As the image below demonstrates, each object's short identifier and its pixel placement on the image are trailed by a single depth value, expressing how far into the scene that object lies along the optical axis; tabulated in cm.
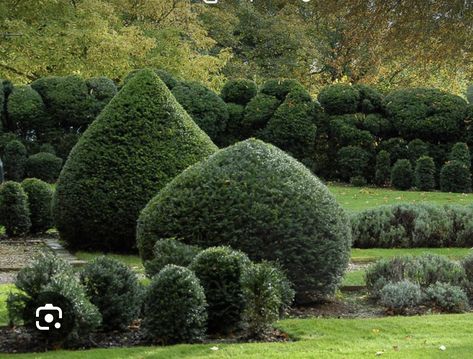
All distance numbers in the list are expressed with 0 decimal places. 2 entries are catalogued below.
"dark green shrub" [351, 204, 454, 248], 1292
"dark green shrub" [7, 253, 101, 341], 594
